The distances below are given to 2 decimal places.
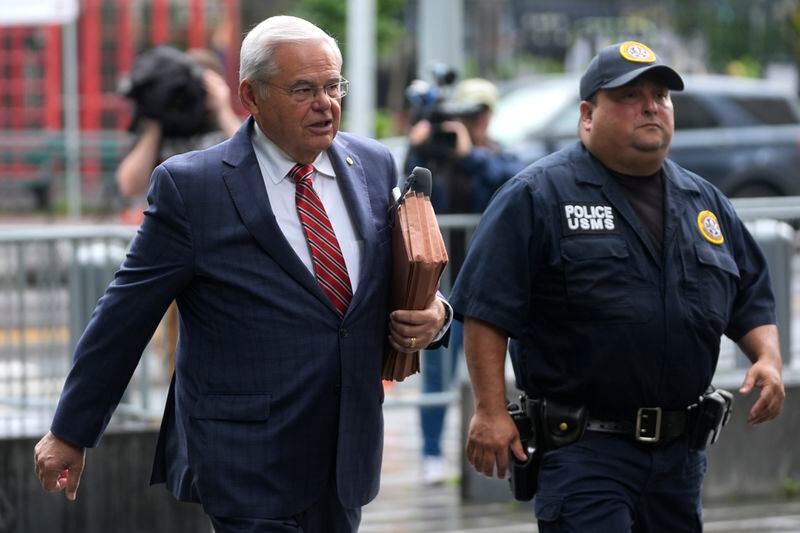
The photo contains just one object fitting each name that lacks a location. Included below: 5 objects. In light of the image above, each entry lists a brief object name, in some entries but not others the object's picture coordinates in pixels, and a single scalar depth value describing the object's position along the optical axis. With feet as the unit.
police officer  27.04
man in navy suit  24.30
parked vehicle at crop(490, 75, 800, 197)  100.99
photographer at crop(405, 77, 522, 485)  50.19
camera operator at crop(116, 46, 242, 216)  44.45
